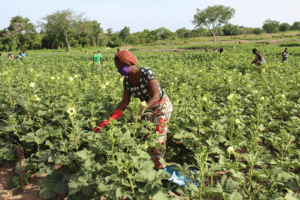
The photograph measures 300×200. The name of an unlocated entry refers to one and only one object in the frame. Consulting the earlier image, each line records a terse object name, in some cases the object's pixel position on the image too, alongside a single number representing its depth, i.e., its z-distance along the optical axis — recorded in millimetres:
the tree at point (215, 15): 64750
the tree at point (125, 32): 90688
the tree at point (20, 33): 68125
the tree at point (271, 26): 77662
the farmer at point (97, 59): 11612
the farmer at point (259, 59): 9357
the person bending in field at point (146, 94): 2574
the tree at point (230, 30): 93388
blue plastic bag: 2660
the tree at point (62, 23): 59188
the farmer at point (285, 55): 12689
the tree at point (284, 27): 92762
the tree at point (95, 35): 78112
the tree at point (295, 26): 93594
